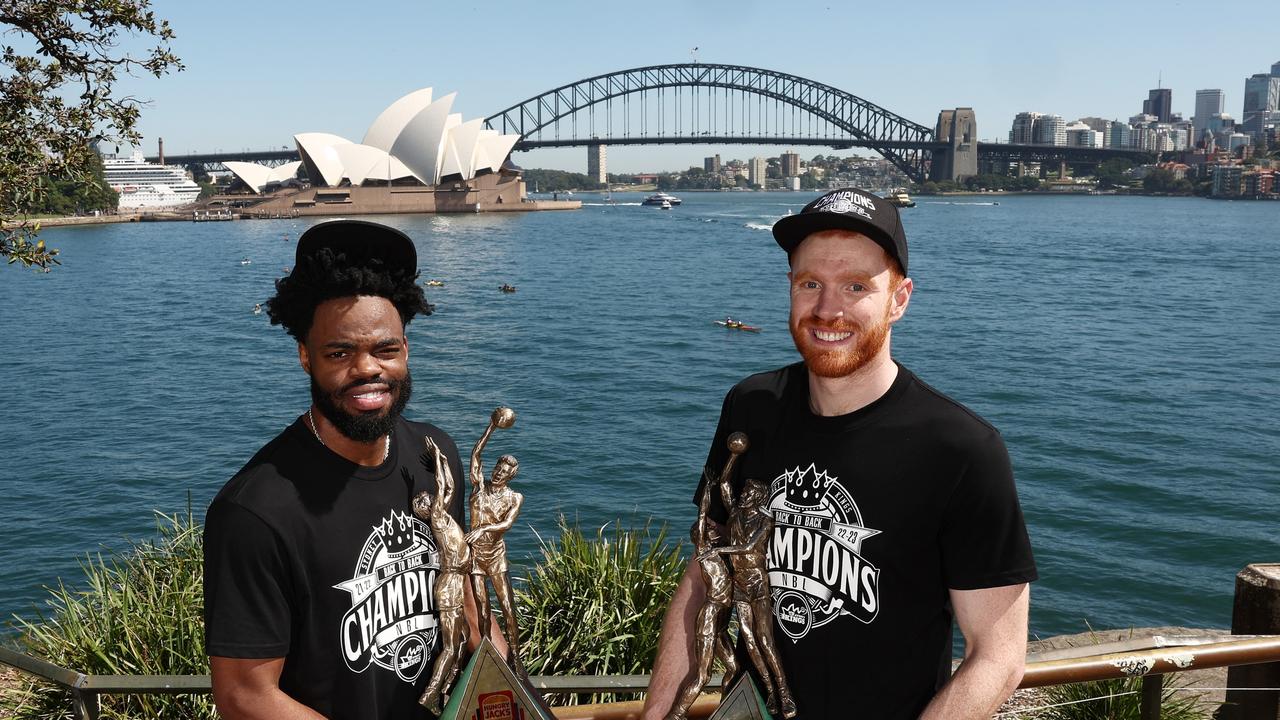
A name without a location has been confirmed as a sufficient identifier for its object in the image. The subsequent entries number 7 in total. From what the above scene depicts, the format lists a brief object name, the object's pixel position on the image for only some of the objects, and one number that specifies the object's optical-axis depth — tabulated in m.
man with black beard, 2.04
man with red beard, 2.05
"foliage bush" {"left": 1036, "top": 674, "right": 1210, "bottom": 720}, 4.27
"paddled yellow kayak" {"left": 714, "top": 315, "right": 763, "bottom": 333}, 33.38
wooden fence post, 3.19
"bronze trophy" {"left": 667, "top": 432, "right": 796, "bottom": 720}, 2.24
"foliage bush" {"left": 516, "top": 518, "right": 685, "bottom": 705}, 5.18
